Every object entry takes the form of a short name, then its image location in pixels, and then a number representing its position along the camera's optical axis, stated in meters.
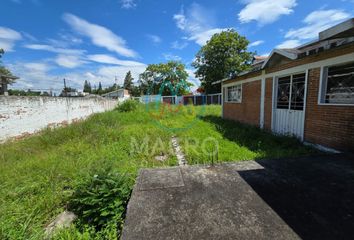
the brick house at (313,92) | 3.35
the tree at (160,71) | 22.77
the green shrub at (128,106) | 12.38
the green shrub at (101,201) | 1.92
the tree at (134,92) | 38.08
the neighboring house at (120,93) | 29.65
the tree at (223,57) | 22.19
